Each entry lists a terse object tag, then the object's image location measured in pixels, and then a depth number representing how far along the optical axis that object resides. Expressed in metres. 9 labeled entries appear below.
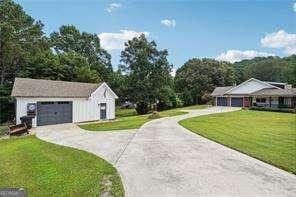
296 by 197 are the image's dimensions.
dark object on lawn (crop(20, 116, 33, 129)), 12.69
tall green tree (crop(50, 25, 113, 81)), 32.79
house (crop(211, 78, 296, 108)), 23.44
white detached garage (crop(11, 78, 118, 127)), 13.44
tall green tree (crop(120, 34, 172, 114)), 23.87
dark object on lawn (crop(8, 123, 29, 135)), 11.21
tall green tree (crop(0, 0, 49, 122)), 18.40
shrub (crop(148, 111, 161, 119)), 16.61
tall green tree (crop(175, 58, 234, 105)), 34.34
